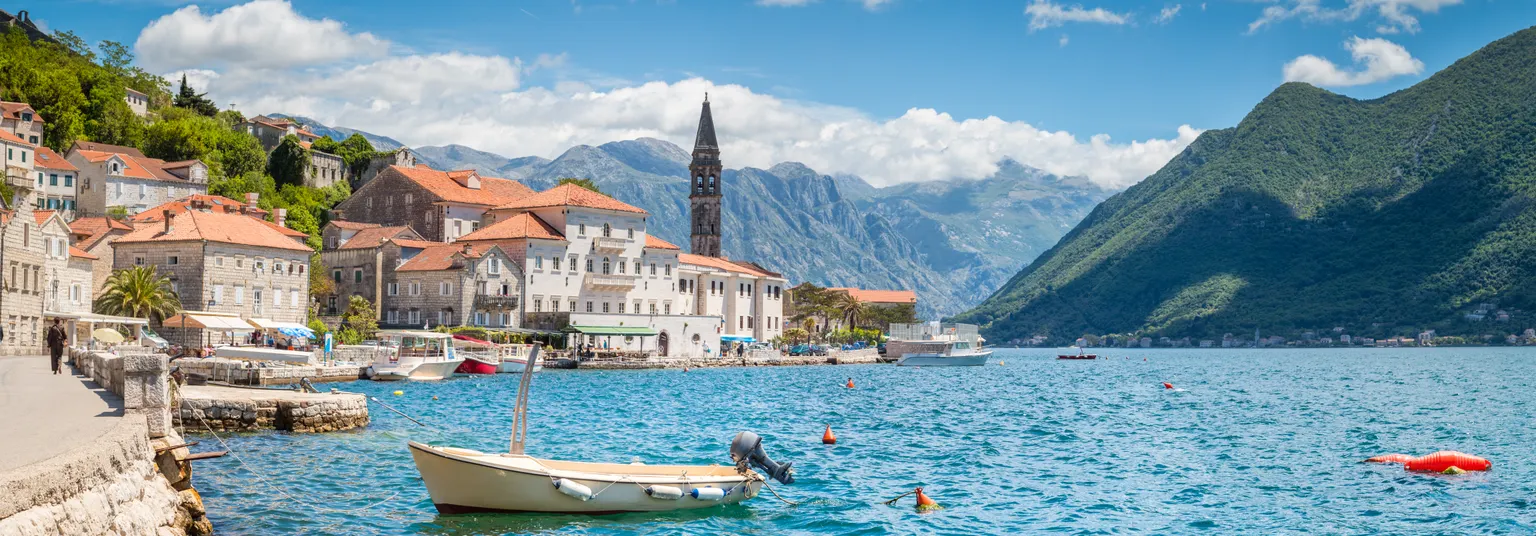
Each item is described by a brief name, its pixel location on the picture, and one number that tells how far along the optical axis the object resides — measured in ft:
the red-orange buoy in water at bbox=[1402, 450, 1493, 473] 91.61
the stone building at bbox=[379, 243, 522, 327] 262.88
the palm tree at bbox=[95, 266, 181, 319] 198.90
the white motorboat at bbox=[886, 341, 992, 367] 358.43
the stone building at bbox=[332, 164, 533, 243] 298.76
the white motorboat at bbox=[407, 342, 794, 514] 64.69
